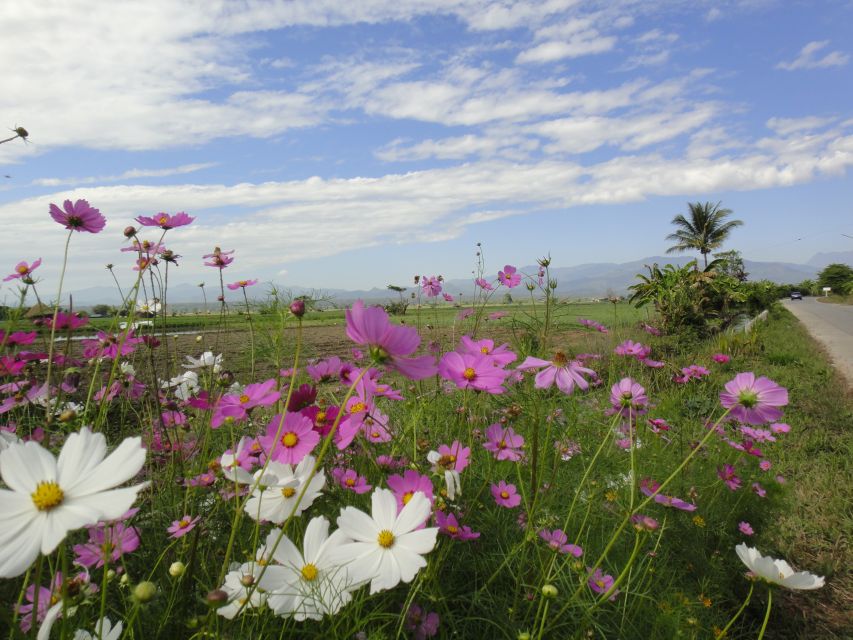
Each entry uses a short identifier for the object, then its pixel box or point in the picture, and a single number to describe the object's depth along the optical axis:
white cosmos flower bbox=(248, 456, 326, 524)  0.80
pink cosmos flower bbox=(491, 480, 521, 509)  1.21
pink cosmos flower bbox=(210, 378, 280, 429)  0.88
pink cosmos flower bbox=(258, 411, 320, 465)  0.82
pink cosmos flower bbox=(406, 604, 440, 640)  0.91
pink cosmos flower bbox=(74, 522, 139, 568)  0.91
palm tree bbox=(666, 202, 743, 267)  32.81
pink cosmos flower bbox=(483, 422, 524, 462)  1.23
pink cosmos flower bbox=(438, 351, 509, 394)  0.89
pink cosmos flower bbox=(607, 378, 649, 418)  1.21
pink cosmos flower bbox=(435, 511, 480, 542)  0.90
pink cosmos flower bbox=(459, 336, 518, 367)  1.04
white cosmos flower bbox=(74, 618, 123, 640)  0.69
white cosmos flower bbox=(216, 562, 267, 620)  0.74
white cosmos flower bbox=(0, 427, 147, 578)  0.44
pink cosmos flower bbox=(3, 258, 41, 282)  1.27
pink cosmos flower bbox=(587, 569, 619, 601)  1.13
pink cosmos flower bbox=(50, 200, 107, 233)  1.19
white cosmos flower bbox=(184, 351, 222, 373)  1.36
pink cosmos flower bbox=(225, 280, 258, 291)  1.58
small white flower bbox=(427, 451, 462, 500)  0.85
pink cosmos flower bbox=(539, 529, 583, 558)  1.07
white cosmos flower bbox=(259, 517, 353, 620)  0.75
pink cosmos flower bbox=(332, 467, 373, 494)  1.04
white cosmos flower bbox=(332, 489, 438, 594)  0.69
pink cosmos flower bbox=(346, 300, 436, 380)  0.65
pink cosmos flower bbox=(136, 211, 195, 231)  1.33
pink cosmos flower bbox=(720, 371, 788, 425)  1.03
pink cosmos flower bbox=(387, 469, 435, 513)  0.91
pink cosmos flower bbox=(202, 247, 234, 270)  1.50
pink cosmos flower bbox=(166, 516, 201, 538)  0.95
